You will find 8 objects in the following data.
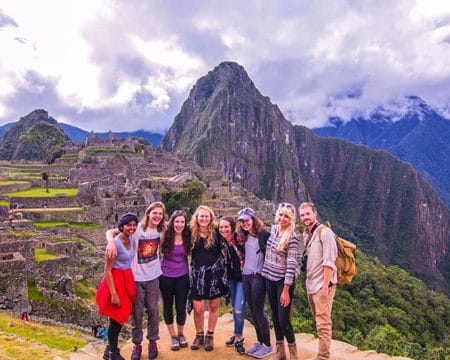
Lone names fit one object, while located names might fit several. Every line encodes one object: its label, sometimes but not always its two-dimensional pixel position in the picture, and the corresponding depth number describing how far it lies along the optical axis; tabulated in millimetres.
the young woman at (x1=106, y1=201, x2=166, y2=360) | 6652
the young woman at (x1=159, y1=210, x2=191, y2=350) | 6930
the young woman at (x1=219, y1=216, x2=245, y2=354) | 6934
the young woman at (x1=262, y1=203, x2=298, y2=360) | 6188
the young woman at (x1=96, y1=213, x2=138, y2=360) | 6133
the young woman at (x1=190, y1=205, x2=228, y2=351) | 6961
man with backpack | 5863
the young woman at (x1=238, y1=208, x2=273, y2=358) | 6660
